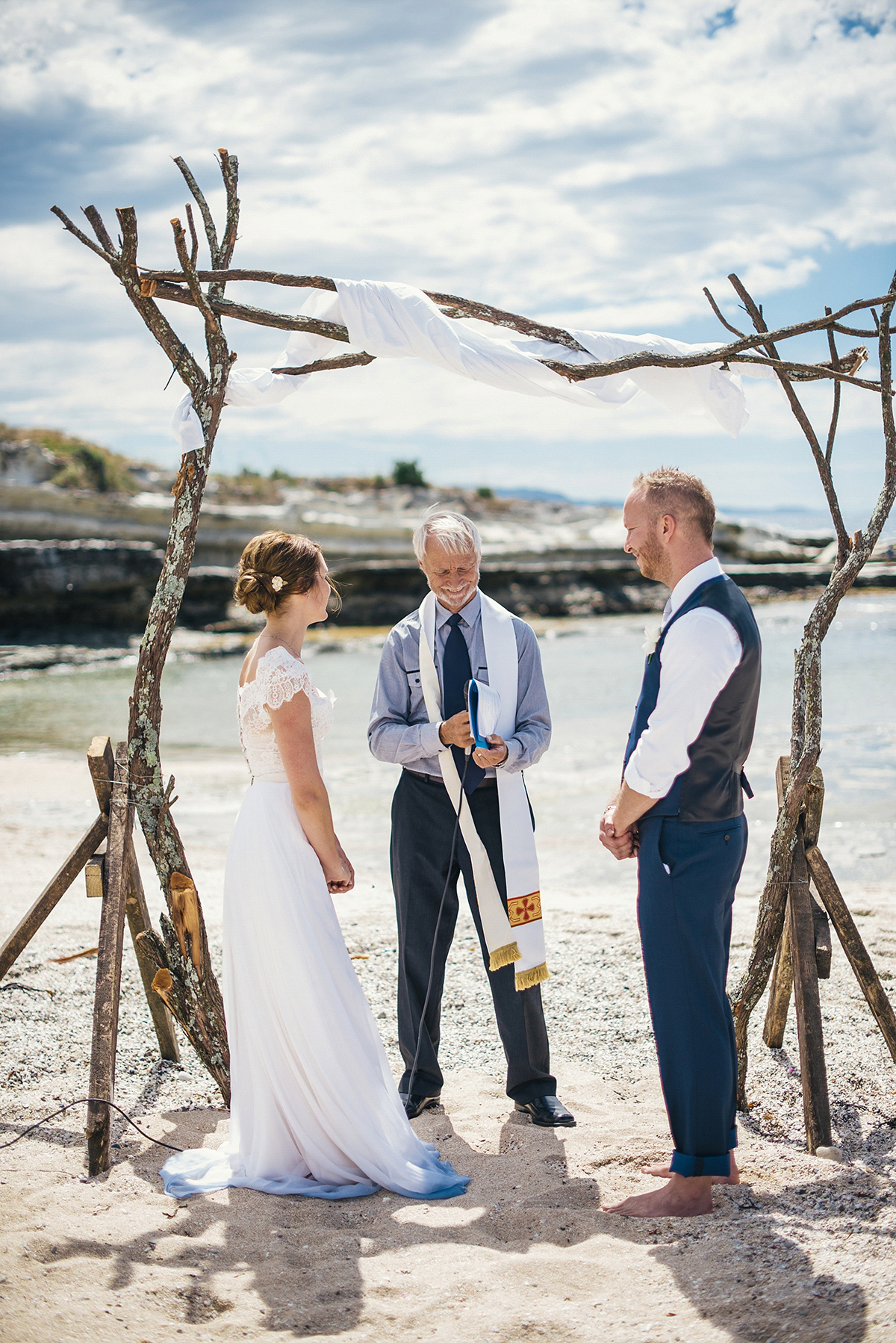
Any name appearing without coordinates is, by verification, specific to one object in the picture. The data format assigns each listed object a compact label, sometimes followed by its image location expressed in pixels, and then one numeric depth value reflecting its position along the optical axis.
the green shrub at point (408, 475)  54.33
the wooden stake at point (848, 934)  3.35
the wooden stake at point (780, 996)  3.72
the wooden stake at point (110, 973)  3.11
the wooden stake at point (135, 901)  3.46
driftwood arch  3.50
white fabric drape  3.45
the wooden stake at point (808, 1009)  3.18
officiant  3.52
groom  2.72
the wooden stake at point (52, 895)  3.49
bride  3.00
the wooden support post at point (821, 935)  3.38
